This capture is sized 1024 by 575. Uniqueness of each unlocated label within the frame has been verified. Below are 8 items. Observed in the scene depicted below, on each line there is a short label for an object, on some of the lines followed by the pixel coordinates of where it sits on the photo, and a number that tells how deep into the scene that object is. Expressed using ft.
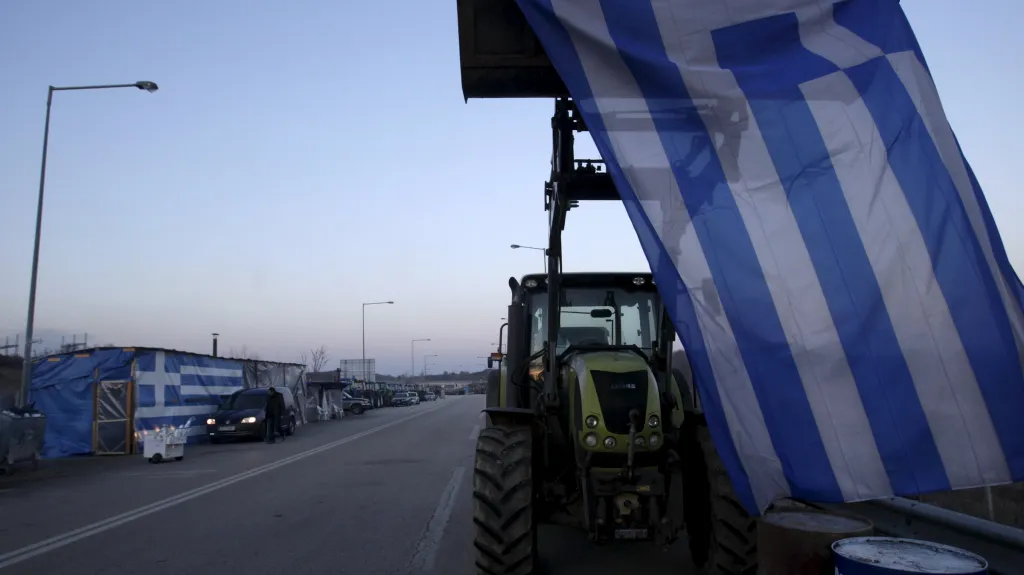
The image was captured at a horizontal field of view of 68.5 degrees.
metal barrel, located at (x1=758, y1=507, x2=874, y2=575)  12.22
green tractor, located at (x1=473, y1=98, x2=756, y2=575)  18.51
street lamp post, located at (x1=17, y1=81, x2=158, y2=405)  57.98
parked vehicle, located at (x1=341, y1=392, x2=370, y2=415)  146.92
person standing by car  75.73
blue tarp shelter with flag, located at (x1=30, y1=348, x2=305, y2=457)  67.21
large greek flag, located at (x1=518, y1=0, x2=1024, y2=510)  13.04
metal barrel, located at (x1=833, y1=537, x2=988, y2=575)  10.55
